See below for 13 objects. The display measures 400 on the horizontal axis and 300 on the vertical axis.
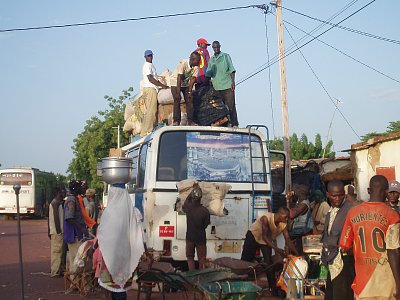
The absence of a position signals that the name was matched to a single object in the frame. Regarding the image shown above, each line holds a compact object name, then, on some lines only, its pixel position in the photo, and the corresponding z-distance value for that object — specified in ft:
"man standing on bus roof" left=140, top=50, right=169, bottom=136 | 43.27
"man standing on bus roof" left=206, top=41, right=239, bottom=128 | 40.57
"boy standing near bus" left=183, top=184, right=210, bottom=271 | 32.32
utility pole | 55.42
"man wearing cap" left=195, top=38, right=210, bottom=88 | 41.04
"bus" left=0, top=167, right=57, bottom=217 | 130.21
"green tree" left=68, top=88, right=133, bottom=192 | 157.17
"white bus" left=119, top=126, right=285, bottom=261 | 34.24
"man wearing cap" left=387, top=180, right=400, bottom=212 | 27.89
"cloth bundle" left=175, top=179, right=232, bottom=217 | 33.30
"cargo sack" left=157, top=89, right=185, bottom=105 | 43.17
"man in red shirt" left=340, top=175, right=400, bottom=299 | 17.67
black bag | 38.75
